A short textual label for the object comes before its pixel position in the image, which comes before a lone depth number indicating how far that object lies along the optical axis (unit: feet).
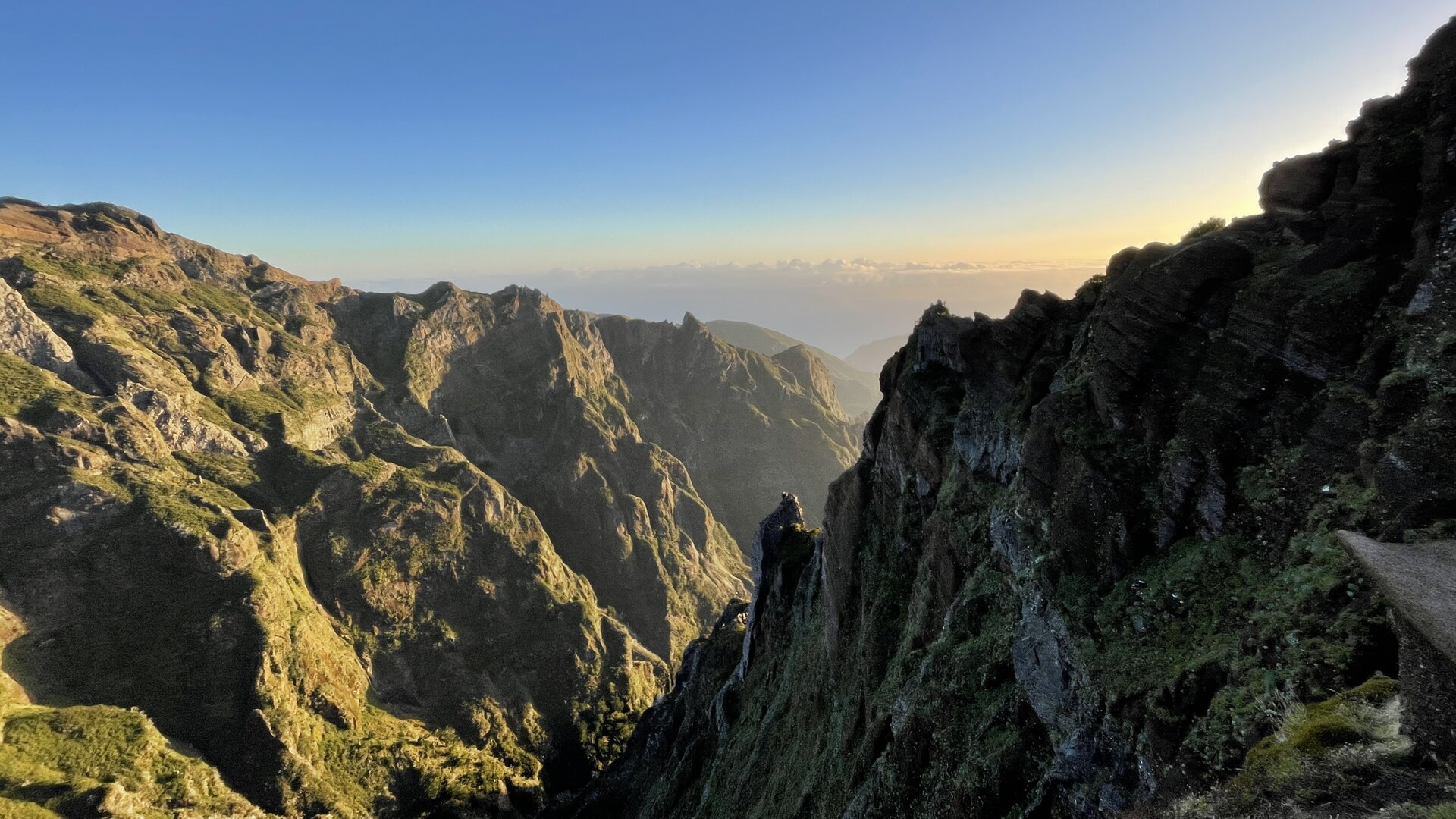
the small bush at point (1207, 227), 73.56
